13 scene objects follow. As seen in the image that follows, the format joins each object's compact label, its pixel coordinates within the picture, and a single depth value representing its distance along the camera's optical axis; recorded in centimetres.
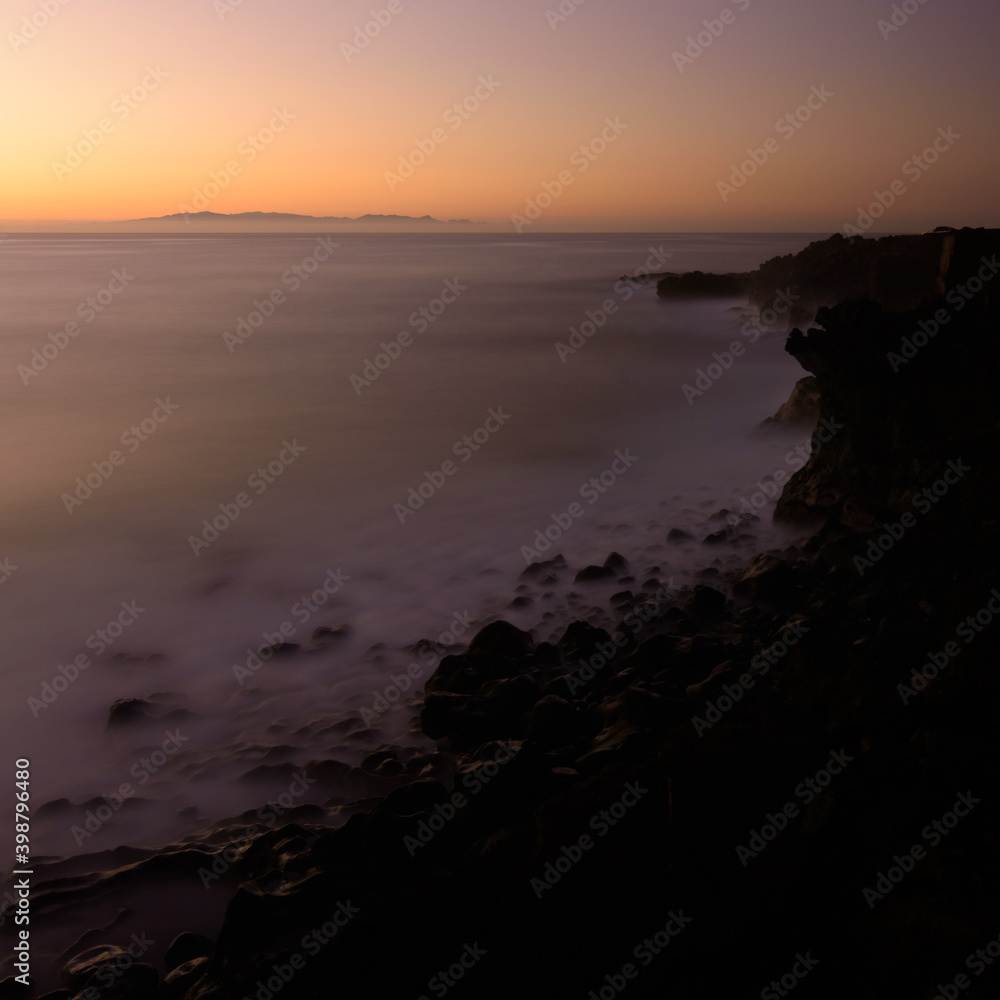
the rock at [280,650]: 670
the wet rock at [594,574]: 739
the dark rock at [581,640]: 601
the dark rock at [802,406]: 1191
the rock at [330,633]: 692
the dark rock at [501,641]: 598
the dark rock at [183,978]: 354
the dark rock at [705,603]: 638
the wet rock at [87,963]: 369
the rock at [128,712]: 586
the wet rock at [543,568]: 774
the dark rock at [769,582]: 639
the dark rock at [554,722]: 480
